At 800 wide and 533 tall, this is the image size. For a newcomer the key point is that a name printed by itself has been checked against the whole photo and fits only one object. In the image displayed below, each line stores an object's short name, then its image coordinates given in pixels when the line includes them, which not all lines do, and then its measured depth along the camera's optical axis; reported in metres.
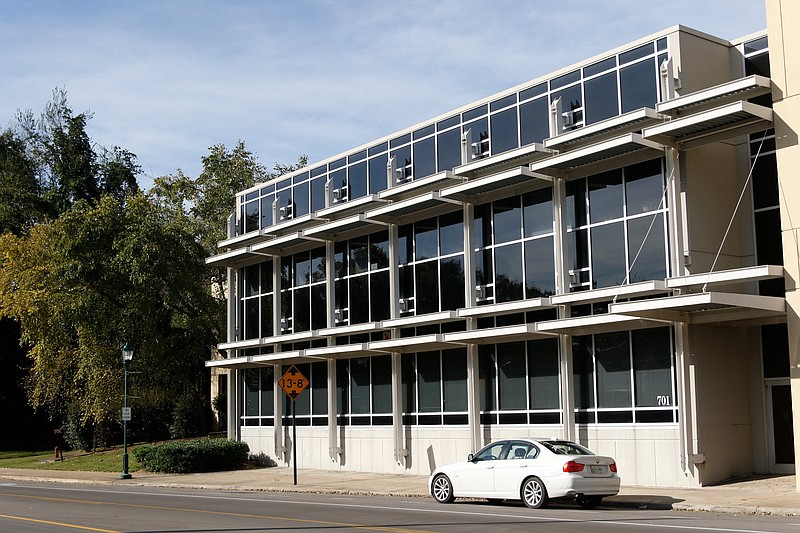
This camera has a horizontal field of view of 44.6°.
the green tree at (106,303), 40.62
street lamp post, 34.72
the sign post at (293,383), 28.16
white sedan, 19.25
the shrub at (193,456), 35.47
